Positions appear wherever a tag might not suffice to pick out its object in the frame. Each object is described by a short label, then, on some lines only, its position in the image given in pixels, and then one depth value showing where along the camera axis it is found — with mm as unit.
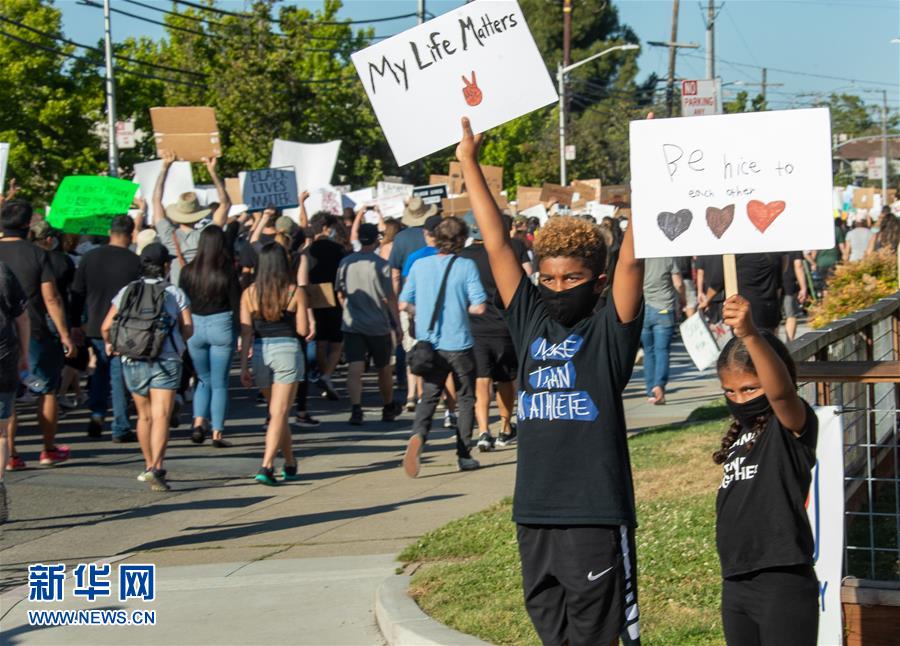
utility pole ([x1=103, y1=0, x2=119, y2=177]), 34538
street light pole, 42812
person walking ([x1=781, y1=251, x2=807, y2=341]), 16766
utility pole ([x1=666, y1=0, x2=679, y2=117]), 51312
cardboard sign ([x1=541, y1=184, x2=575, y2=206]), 26469
